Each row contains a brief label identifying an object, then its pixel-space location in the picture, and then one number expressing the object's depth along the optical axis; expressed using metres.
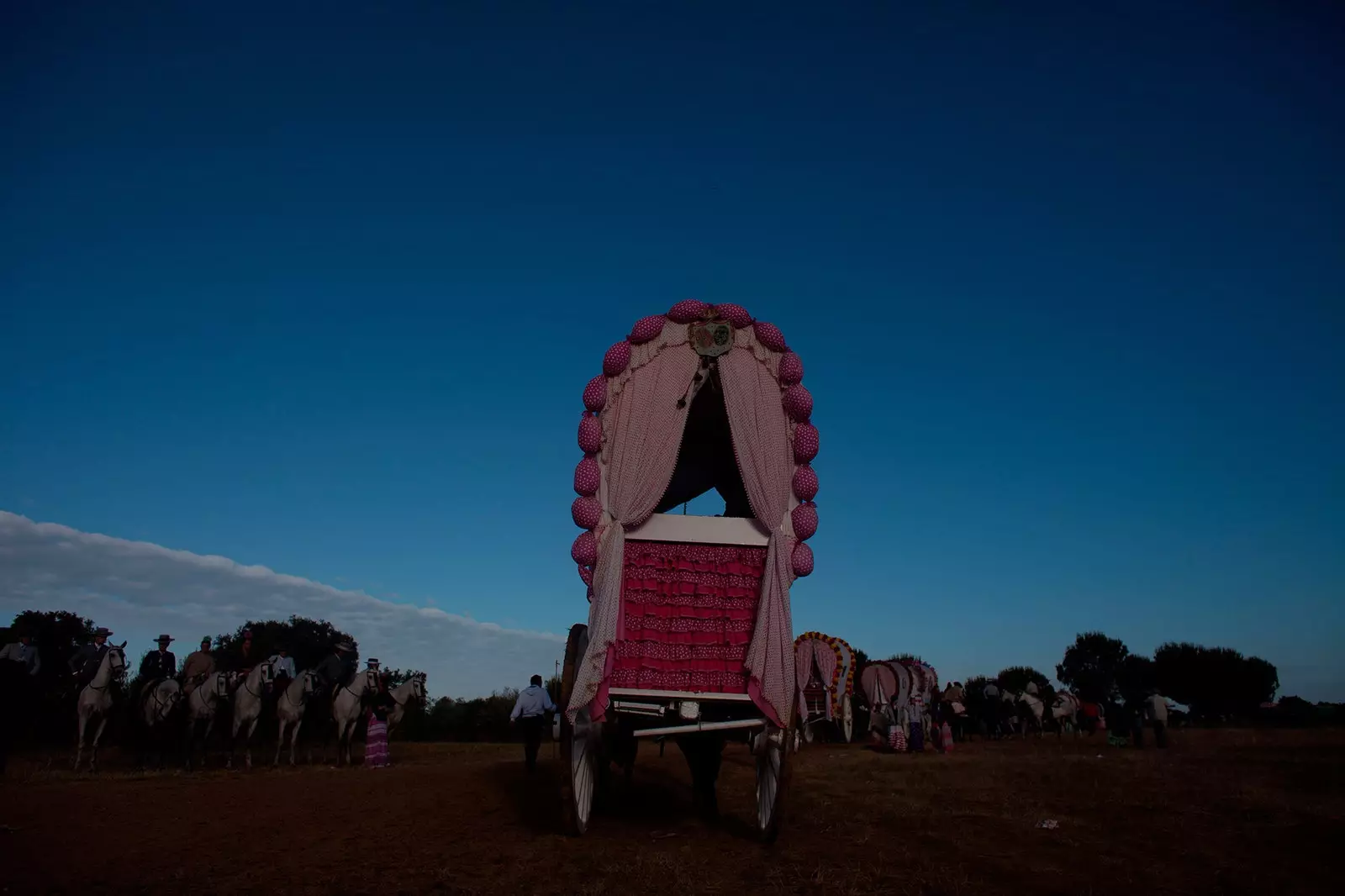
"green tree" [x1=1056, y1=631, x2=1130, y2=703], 73.56
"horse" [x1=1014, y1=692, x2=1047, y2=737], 26.73
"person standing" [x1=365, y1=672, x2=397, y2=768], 18.50
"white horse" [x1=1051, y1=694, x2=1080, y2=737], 26.94
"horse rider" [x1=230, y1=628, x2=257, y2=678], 17.36
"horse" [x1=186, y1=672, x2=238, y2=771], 16.28
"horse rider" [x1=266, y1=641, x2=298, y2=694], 18.08
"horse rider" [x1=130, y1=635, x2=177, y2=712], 17.08
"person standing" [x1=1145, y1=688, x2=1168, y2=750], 19.09
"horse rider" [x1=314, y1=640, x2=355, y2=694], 19.10
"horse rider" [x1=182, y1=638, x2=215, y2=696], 17.56
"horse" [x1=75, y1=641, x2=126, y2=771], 15.20
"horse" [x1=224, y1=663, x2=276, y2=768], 16.64
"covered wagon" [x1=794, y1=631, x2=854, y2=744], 23.12
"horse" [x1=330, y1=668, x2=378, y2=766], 18.28
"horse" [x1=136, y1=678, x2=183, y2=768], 15.93
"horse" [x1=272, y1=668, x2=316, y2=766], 17.83
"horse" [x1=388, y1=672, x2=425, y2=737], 19.52
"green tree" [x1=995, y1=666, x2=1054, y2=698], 63.17
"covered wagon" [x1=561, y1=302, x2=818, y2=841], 7.38
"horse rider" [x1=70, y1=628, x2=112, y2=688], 15.63
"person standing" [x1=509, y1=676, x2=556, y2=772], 14.53
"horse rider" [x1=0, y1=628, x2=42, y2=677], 13.98
